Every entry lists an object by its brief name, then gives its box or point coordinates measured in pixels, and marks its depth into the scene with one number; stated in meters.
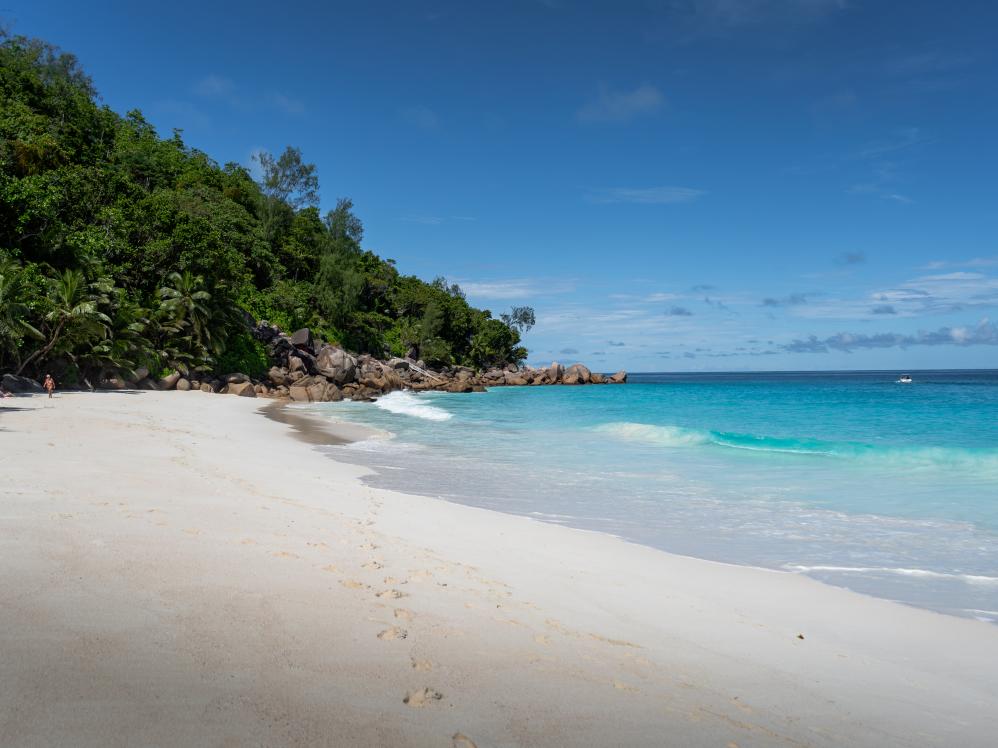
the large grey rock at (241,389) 37.16
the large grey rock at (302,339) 48.88
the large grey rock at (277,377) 43.49
